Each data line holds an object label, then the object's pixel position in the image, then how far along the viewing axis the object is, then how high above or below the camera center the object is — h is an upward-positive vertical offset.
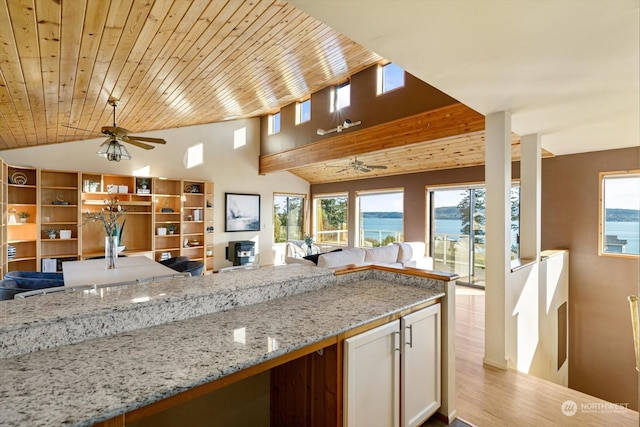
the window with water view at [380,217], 7.60 -0.07
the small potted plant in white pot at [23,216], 5.20 -0.05
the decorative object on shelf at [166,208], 6.71 +0.13
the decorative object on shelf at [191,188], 7.17 +0.61
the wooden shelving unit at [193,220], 7.12 -0.15
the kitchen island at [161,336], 0.90 -0.53
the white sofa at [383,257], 4.44 -0.70
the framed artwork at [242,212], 7.90 +0.05
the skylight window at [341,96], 6.21 +2.49
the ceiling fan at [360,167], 5.59 +0.88
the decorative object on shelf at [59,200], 5.54 +0.24
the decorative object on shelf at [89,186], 5.82 +0.53
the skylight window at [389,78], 5.18 +2.43
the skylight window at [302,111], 7.24 +2.50
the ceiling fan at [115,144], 3.59 +0.87
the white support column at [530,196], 3.67 +0.24
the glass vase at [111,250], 3.56 -0.44
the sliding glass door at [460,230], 6.07 -0.32
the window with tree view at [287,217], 8.99 -0.09
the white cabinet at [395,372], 1.52 -0.89
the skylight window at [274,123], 8.04 +2.45
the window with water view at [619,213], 4.39 +0.04
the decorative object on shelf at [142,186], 6.34 +0.58
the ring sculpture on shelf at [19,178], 5.14 +0.59
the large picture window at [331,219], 8.90 -0.15
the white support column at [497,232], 2.87 -0.16
